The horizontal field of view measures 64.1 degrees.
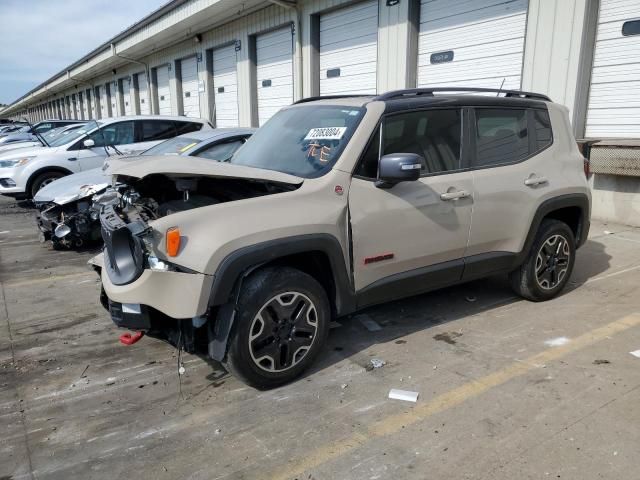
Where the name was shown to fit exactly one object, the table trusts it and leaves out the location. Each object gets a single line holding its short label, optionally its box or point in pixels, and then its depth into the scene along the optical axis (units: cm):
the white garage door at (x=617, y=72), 768
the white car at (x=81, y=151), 1005
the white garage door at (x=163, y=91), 2367
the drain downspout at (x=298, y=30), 1368
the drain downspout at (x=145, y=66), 2517
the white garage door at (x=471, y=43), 916
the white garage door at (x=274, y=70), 1491
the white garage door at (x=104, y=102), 3454
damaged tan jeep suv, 303
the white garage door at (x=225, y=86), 1786
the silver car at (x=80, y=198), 674
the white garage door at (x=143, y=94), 2649
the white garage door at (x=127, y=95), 2966
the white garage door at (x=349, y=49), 1196
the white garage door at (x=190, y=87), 2071
